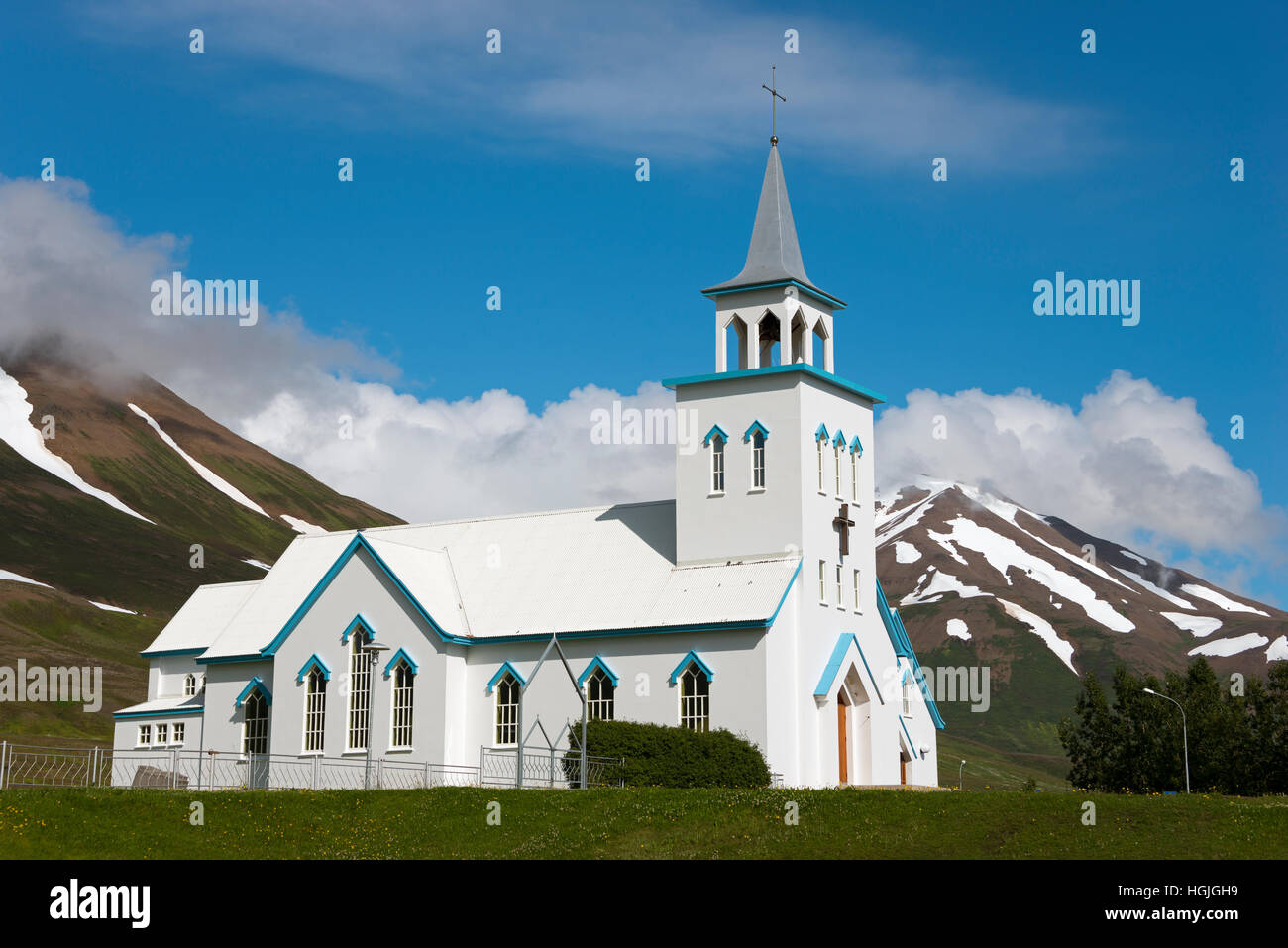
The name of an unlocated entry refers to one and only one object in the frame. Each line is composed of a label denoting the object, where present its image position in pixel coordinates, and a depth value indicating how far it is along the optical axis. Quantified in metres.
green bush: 40.94
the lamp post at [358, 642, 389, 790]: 40.19
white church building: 44.81
